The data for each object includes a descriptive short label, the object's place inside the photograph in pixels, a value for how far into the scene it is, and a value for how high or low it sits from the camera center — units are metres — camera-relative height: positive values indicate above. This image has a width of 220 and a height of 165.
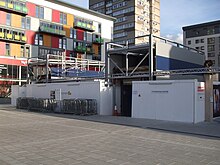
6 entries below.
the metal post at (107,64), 17.11 +1.55
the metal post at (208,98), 12.21 -0.86
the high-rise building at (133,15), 74.60 +24.66
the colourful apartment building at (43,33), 38.52 +10.47
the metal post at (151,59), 14.84 +1.71
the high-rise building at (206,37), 78.73 +17.66
